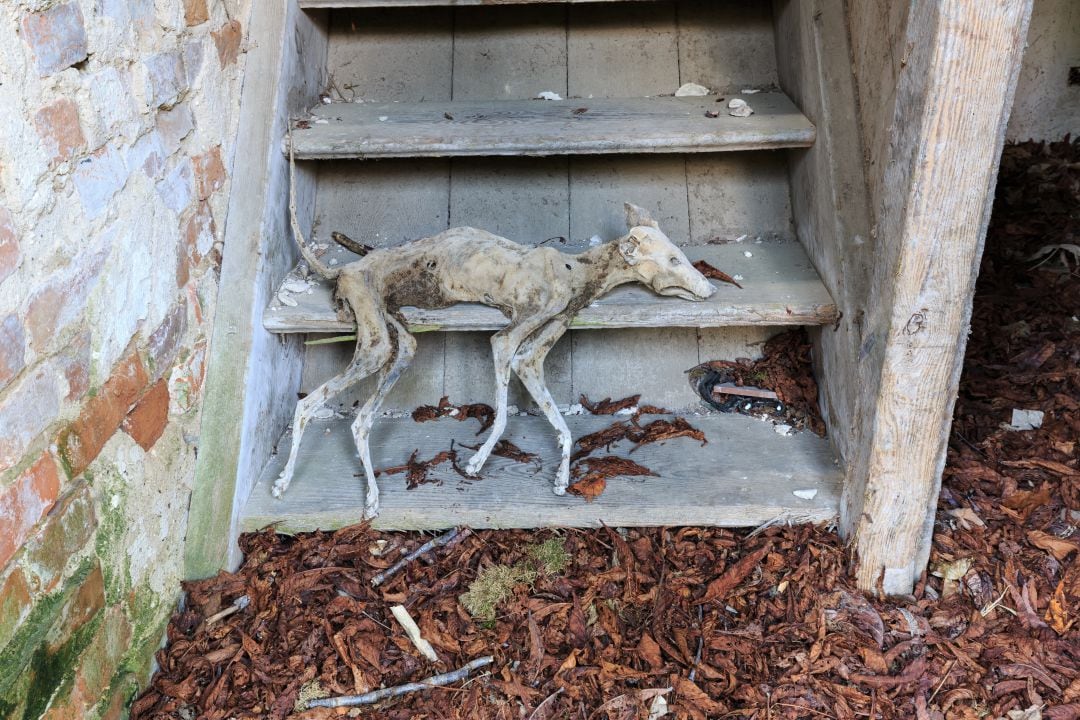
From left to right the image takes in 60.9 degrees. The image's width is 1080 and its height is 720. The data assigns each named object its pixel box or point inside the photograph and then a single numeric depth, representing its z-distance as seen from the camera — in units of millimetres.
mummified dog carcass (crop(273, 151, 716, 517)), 2074
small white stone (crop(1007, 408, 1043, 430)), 2348
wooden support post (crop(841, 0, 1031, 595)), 1500
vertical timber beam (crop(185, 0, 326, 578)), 2045
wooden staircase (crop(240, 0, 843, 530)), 2145
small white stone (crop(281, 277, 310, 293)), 2260
